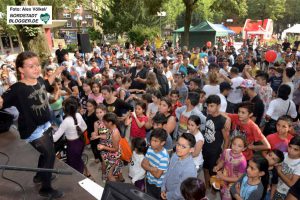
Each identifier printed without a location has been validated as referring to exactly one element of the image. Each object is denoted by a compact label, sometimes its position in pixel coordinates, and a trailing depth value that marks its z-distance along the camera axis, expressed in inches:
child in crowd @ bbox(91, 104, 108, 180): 171.0
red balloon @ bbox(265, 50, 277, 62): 391.5
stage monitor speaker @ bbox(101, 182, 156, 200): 61.3
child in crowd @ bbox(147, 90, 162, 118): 205.3
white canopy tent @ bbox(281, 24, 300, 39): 956.4
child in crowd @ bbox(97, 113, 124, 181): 157.2
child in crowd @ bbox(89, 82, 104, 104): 220.5
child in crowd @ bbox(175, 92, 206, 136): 171.2
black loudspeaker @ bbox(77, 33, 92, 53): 396.5
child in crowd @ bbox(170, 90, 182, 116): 211.9
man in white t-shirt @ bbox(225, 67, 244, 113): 241.4
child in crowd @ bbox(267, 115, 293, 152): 144.7
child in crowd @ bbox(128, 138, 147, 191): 147.1
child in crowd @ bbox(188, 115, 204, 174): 146.8
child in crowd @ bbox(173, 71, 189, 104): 248.7
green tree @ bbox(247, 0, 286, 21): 2053.4
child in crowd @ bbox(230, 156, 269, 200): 114.6
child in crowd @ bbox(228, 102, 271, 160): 148.5
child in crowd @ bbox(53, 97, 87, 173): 158.6
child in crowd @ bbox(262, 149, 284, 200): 129.6
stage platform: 117.8
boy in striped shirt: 130.7
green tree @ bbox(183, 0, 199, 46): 827.1
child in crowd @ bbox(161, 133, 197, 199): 116.9
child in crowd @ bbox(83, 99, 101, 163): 196.4
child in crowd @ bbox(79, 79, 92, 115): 239.7
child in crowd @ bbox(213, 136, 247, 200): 133.5
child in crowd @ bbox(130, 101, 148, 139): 185.5
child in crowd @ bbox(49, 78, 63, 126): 221.3
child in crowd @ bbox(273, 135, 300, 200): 124.0
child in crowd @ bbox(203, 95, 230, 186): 154.6
